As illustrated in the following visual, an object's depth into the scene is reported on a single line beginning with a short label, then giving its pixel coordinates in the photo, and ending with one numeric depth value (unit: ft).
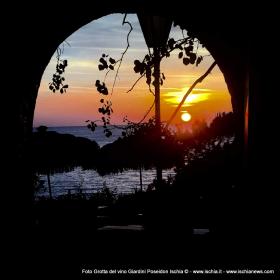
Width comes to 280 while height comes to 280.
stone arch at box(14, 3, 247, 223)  8.93
